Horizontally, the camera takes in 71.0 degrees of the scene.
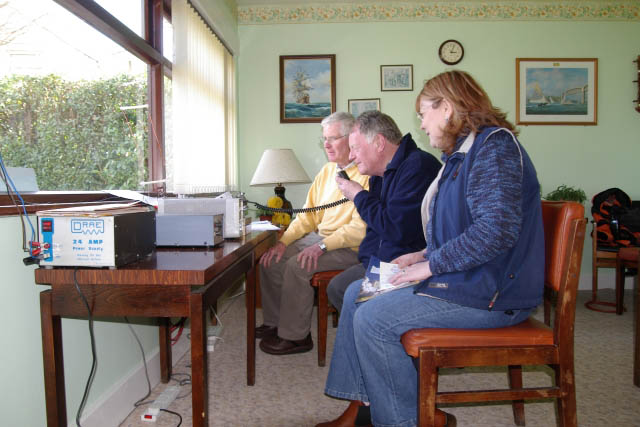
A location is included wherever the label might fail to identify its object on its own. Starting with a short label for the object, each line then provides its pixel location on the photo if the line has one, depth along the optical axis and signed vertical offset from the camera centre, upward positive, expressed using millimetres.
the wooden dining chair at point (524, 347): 1138 -448
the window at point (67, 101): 1383 +294
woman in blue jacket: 1100 -189
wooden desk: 1048 -292
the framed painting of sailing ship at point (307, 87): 3965 +790
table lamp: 3512 +43
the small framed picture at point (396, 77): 3963 +864
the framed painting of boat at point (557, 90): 3961 +737
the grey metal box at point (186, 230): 1405 -166
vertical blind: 2607 +462
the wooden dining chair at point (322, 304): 2197 -628
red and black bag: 3480 -357
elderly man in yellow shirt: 2312 -417
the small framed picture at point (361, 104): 3963 +632
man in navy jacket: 1554 -35
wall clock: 3943 +1079
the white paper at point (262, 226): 2064 -236
